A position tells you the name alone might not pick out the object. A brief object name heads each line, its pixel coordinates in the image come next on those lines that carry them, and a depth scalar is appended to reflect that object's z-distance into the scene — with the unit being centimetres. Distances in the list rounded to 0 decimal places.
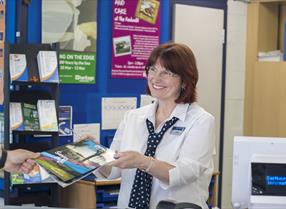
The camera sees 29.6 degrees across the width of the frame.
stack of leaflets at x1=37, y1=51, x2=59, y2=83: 379
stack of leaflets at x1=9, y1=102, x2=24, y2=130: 374
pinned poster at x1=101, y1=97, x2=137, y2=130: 458
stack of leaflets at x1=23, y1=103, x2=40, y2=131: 377
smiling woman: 255
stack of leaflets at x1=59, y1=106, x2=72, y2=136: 426
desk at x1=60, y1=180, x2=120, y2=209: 394
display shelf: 370
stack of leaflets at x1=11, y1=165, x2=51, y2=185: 372
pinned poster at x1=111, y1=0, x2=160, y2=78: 464
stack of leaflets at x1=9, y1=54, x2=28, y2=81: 370
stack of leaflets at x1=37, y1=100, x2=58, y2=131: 379
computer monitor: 256
